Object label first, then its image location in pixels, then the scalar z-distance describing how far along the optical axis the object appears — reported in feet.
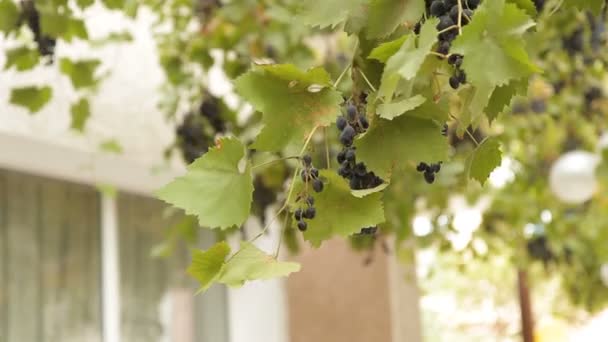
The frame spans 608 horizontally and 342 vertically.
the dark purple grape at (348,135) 5.36
